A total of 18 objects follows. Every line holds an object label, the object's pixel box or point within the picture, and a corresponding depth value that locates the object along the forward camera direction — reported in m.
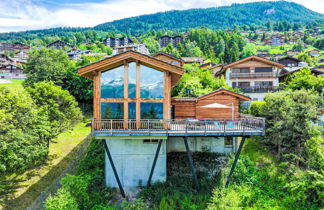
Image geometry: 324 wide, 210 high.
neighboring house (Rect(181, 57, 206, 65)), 63.09
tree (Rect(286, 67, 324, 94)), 30.66
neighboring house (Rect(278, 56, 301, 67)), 55.94
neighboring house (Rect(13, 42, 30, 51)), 171.15
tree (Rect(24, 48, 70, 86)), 38.00
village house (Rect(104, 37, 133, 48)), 155.25
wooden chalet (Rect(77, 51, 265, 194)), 14.80
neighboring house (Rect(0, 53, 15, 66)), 99.69
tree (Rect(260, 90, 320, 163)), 18.36
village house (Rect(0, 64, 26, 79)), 77.56
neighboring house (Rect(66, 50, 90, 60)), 102.44
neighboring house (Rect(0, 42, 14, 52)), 173.12
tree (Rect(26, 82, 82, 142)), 22.78
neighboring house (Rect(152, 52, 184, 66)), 38.11
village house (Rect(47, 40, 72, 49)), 152.88
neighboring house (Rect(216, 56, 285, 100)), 36.84
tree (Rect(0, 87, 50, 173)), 17.00
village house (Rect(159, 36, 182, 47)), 142.75
